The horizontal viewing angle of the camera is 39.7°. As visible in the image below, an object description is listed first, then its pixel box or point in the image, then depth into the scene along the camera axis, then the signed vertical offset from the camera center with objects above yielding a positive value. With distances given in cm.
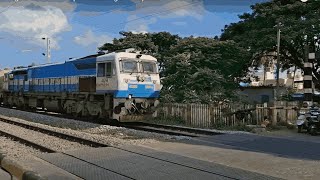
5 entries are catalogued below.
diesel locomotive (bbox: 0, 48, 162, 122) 2044 +24
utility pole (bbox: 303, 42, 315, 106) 1825 +44
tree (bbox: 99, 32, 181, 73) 4025 +465
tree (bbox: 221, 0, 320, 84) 3400 +511
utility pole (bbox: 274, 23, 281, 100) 3244 +401
